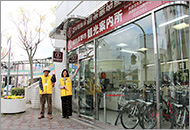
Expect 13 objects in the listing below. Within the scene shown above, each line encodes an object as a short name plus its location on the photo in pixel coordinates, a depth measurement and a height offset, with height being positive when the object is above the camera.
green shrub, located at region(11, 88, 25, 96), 11.07 -1.10
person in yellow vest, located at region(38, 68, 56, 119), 5.61 -0.46
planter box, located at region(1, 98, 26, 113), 6.42 -1.23
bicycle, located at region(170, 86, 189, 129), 3.03 -0.72
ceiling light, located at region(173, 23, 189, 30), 3.13 +0.93
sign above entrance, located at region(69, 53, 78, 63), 6.74 +0.72
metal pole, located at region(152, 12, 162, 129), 3.23 +0.03
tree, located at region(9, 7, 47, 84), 12.05 +3.11
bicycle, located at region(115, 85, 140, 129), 4.10 -0.94
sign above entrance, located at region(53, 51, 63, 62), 7.44 +0.86
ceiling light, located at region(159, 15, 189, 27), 3.14 +1.08
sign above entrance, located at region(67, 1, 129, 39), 4.39 +1.86
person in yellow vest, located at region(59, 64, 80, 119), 5.62 -0.67
